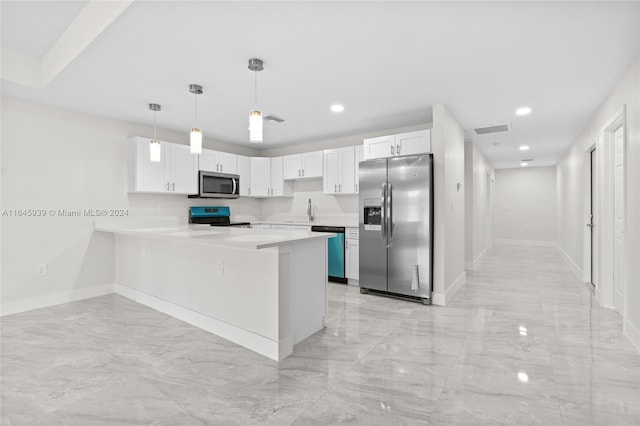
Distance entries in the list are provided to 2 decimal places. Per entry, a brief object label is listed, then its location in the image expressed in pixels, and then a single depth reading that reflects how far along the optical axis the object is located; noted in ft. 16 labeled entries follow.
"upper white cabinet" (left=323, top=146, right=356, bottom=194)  16.62
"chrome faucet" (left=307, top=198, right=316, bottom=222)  19.35
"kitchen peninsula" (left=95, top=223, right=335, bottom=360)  8.16
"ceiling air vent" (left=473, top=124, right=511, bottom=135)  15.54
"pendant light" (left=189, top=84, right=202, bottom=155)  9.15
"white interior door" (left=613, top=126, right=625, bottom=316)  11.28
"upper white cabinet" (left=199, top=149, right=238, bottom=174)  16.96
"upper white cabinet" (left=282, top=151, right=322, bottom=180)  17.93
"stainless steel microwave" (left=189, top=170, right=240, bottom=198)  16.68
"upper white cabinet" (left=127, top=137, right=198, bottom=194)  14.33
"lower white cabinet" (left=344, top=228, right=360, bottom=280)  15.52
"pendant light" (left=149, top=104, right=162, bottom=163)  10.55
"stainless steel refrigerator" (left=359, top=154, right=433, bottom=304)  12.55
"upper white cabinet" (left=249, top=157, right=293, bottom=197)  19.61
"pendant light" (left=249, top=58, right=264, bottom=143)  7.82
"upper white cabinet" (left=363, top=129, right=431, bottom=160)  13.15
